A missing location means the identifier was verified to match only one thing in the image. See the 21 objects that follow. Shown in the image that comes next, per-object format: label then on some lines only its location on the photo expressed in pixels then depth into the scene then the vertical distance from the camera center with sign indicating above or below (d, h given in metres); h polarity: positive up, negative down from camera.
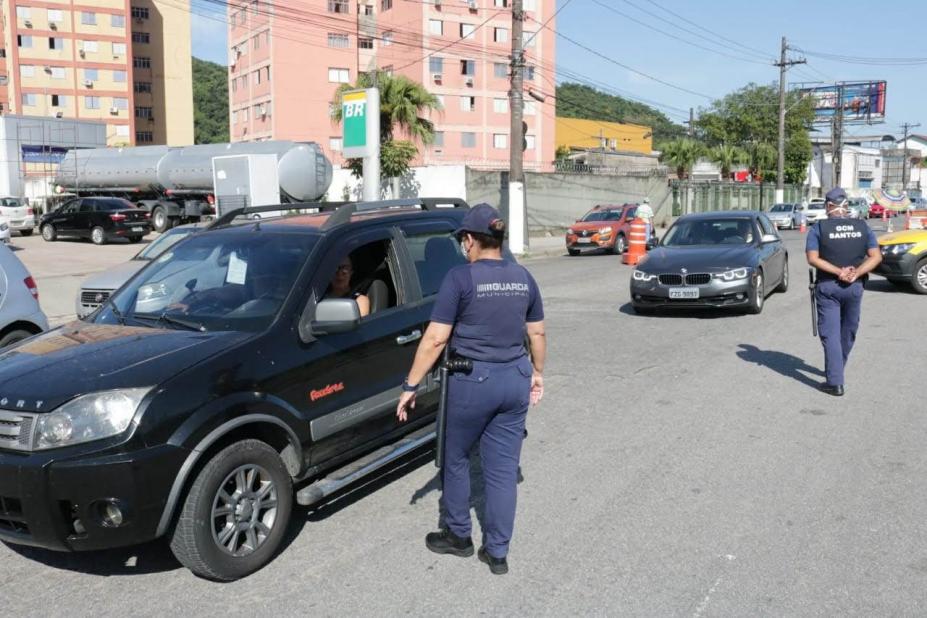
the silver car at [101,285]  11.32 -0.97
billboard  90.62 +12.11
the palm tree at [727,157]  58.34 +3.93
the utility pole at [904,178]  93.40 +3.98
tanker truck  28.62 +1.50
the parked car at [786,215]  43.75 -0.11
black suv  3.67 -0.86
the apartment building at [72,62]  75.81 +13.93
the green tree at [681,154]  53.69 +3.78
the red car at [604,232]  25.84 -0.59
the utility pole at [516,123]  25.16 +2.68
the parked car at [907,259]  15.02 -0.83
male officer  7.56 -0.55
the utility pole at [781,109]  50.62 +6.20
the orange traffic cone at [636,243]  21.44 -0.76
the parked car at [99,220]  28.59 -0.25
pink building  64.31 +11.85
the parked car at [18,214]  32.03 -0.04
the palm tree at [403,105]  32.59 +4.19
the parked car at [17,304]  7.38 -0.80
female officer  3.94 -0.71
